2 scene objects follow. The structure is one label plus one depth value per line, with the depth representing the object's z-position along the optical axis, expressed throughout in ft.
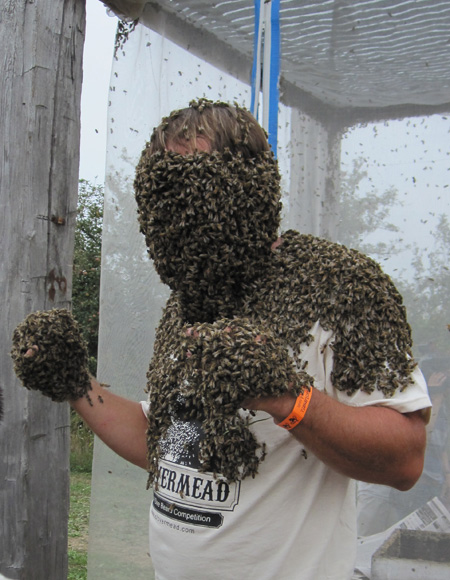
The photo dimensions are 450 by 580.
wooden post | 9.27
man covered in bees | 4.97
